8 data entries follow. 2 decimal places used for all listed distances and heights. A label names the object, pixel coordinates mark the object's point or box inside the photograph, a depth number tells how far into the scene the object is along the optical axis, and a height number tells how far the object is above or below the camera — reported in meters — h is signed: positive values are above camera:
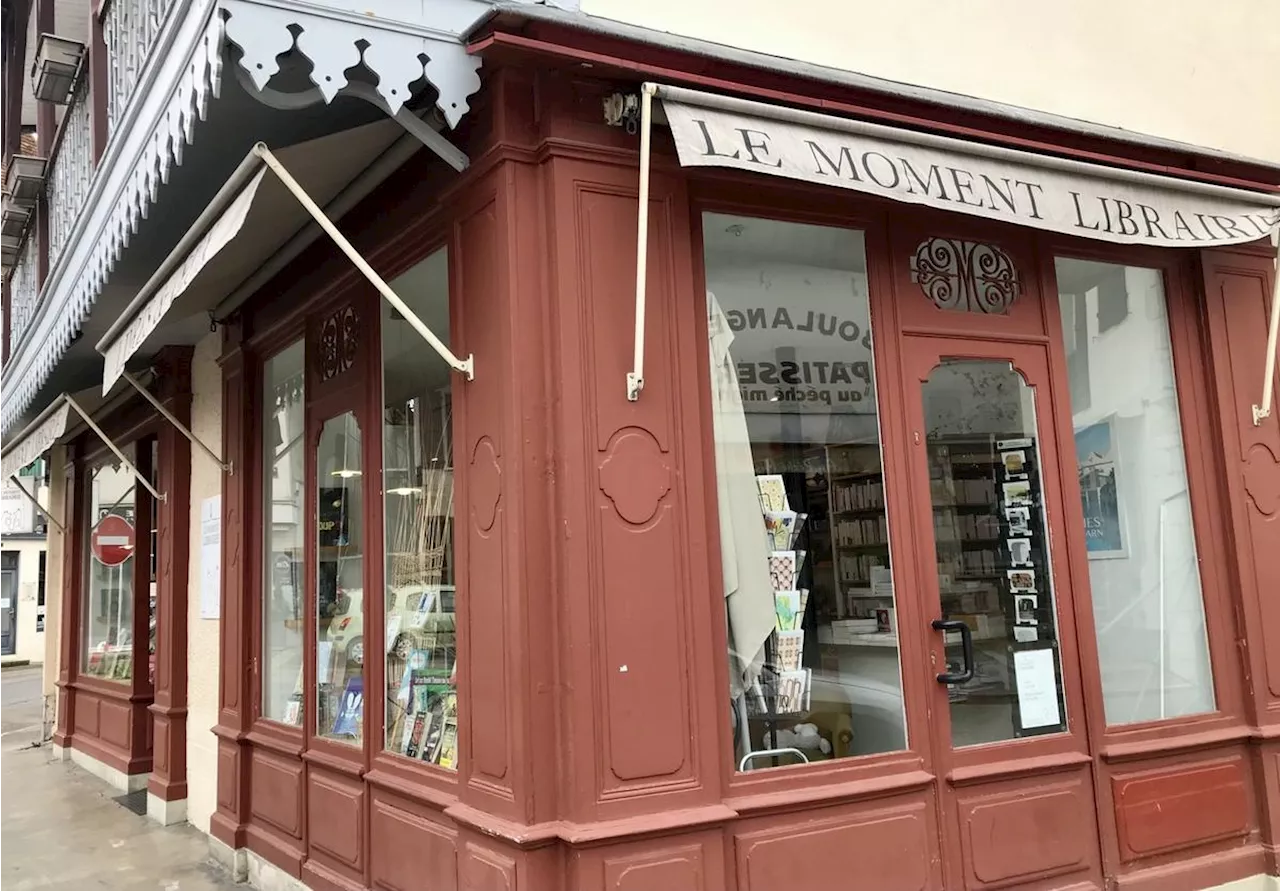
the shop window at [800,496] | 4.14 +0.28
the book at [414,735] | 4.59 -0.73
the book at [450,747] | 4.27 -0.74
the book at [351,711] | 5.16 -0.68
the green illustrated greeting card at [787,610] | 4.25 -0.22
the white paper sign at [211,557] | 7.09 +0.25
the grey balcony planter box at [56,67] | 6.68 +3.68
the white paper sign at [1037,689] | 4.61 -0.67
